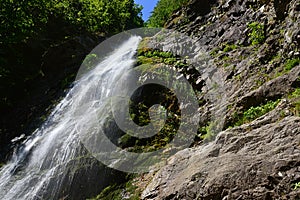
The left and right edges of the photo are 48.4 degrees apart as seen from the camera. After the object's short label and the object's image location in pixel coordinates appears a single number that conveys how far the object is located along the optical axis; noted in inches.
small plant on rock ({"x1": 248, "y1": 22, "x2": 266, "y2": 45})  384.8
